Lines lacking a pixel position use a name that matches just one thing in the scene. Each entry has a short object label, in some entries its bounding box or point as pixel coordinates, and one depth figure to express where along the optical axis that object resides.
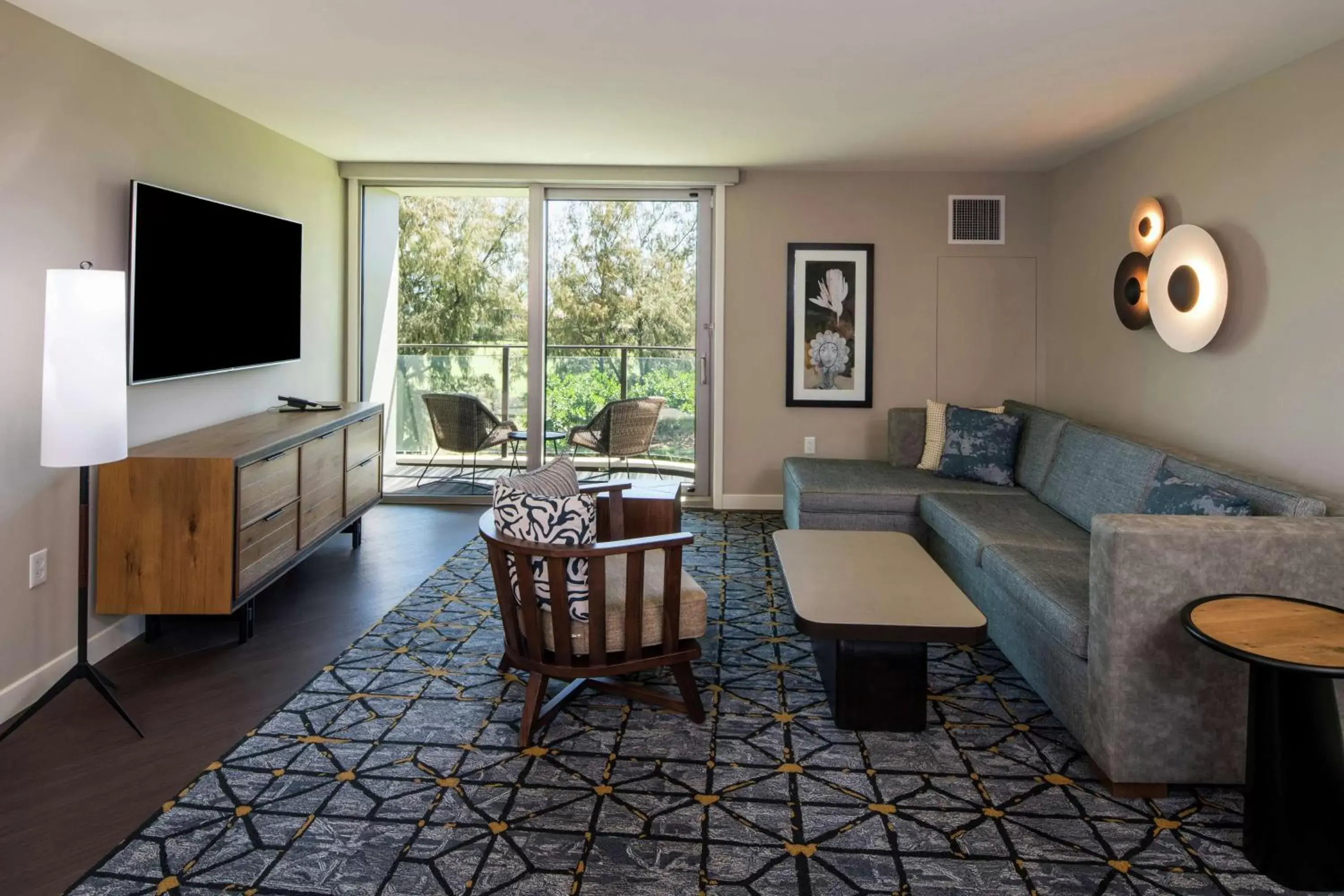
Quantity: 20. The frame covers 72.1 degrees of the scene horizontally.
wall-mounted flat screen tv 3.87
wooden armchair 2.88
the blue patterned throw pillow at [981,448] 5.34
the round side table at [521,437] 6.74
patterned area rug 2.25
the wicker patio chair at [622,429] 6.66
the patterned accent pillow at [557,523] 2.90
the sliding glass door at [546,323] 6.61
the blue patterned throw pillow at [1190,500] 3.07
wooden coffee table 2.95
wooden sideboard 3.60
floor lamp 2.86
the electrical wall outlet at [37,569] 3.32
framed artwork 6.46
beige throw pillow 5.74
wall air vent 6.36
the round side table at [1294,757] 2.22
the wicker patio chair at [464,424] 6.66
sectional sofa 2.55
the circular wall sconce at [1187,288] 4.11
